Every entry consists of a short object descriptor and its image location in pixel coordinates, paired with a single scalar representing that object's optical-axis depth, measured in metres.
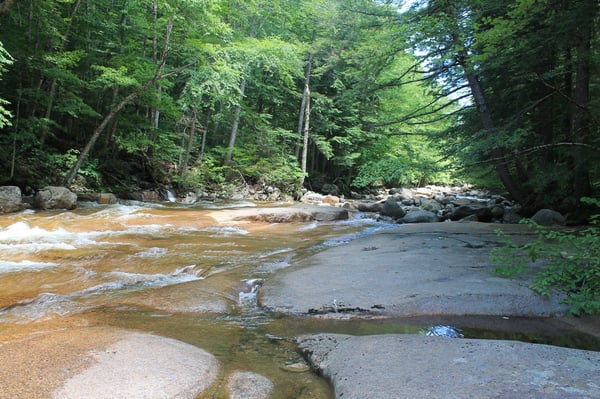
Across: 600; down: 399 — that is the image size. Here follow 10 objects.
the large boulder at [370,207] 14.82
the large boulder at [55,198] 9.96
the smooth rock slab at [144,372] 1.85
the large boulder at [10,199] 9.03
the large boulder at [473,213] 11.45
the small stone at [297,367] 2.31
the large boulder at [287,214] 9.95
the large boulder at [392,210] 12.64
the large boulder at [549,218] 8.42
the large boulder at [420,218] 11.37
